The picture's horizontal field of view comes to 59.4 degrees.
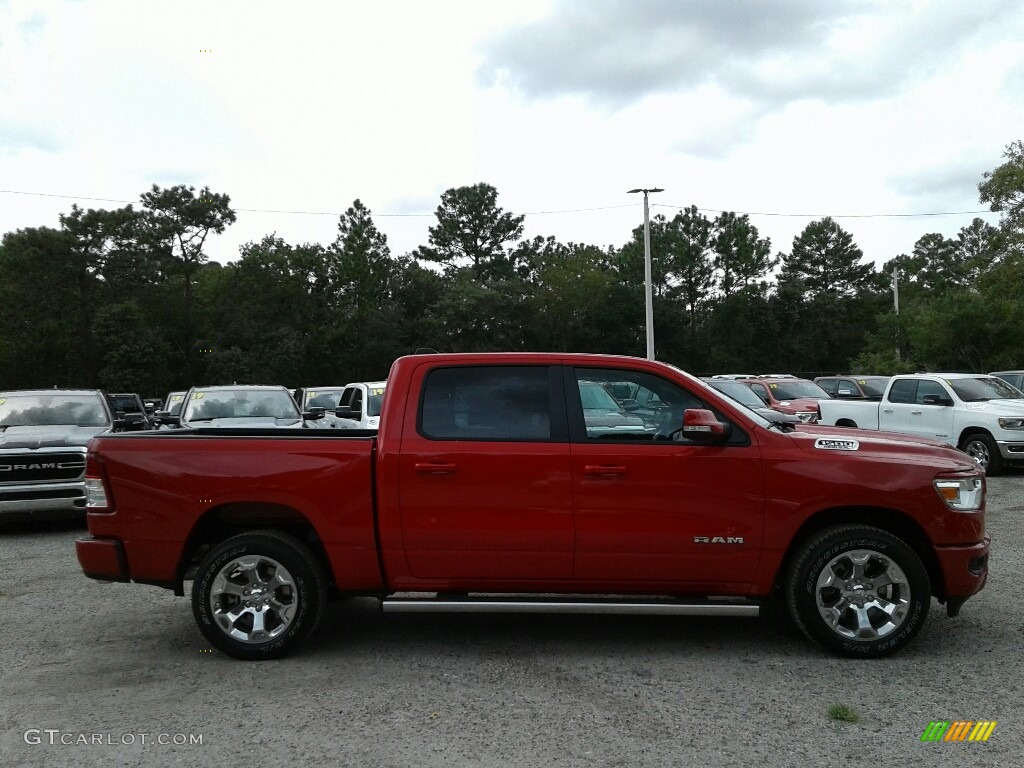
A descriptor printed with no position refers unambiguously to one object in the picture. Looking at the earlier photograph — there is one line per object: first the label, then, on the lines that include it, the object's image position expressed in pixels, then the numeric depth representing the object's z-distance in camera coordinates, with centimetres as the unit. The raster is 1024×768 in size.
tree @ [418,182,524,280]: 7519
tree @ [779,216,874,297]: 7475
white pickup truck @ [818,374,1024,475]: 1412
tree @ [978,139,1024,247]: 3556
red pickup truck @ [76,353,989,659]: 538
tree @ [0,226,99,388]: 5362
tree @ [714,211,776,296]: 7319
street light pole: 3472
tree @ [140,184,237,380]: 5962
